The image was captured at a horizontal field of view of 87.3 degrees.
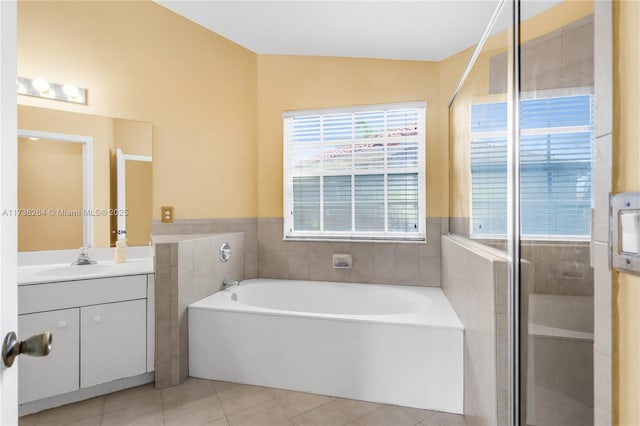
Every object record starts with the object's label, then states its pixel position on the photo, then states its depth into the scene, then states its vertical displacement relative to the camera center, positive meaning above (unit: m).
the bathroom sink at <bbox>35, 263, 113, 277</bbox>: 2.07 -0.36
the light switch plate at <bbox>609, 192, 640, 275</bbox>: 0.58 -0.04
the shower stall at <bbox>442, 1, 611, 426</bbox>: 0.74 -0.01
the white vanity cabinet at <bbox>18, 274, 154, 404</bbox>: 1.82 -0.69
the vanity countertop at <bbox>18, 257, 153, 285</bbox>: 1.89 -0.36
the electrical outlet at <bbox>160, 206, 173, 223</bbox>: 2.65 -0.01
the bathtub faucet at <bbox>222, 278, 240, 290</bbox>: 2.69 -0.56
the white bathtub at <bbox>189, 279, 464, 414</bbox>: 1.90 -0.85
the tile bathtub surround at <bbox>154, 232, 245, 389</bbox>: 2.18 -0.57
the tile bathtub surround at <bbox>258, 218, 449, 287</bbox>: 2.83 -0.41
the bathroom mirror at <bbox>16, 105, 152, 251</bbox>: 2.10 +0.22
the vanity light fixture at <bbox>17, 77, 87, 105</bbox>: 2.11 +0.81
